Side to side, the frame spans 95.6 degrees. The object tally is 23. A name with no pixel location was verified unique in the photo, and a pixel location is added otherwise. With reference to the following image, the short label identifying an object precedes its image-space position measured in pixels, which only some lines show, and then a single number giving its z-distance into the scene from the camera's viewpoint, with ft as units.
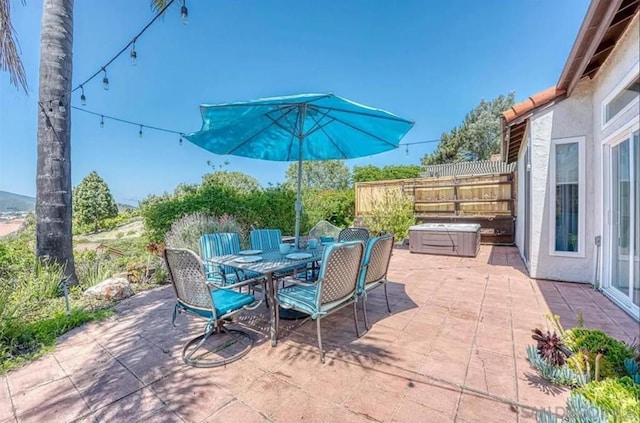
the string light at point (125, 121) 21.43
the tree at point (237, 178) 76.54
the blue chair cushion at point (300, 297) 8.97
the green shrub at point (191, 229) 19.32
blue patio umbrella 10.10
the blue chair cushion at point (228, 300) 8.81
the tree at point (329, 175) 89.61
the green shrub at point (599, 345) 6.72
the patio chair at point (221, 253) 12.76
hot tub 24.35
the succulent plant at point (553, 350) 7.11
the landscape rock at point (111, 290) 14.33
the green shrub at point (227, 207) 20.84
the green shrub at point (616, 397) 4.59
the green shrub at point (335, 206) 37.93
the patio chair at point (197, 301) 8.33
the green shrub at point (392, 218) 30.07
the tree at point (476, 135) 83.25
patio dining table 9.57
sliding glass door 10.96
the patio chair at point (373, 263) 10.85
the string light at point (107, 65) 13.79
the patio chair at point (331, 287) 8.66
